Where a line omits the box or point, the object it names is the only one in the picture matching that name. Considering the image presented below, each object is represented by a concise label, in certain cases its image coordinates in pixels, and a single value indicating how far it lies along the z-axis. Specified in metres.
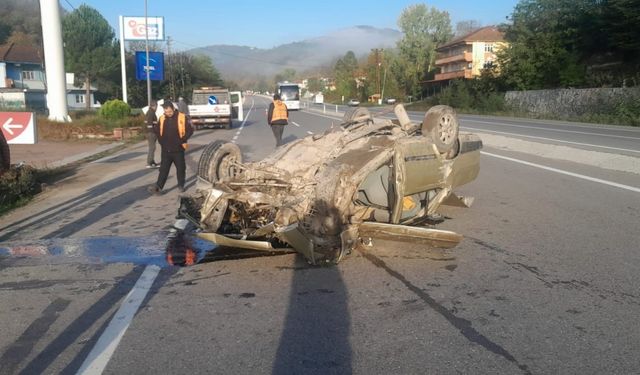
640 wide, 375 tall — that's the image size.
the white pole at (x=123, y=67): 37.89
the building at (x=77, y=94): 69.12
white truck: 30.56
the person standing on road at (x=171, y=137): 10.11
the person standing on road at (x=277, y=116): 15.90
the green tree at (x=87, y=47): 63.72
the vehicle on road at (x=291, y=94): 56.38
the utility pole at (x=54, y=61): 25.94
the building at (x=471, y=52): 79.12
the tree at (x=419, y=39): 91.94
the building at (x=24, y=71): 67.44
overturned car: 5.46
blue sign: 43.75
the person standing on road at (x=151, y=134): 14.67
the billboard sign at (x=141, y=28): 46.75
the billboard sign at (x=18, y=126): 9.94
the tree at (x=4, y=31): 87.38
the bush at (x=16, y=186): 9.79
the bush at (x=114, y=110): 27.92
